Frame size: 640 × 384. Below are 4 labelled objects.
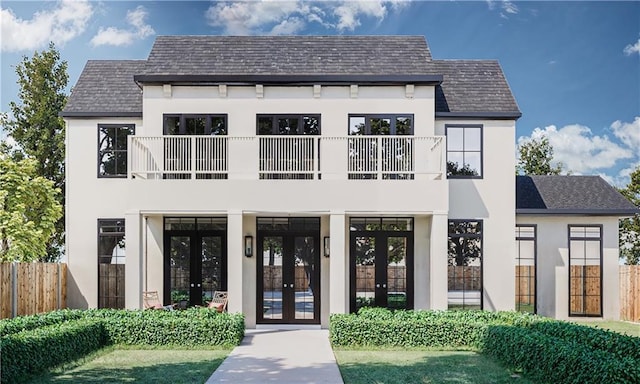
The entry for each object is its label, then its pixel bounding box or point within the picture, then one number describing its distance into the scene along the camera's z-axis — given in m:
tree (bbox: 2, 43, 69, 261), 25.61
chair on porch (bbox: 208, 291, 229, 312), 15.71
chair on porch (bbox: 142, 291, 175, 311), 15.46
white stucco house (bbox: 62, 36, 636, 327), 15.22
